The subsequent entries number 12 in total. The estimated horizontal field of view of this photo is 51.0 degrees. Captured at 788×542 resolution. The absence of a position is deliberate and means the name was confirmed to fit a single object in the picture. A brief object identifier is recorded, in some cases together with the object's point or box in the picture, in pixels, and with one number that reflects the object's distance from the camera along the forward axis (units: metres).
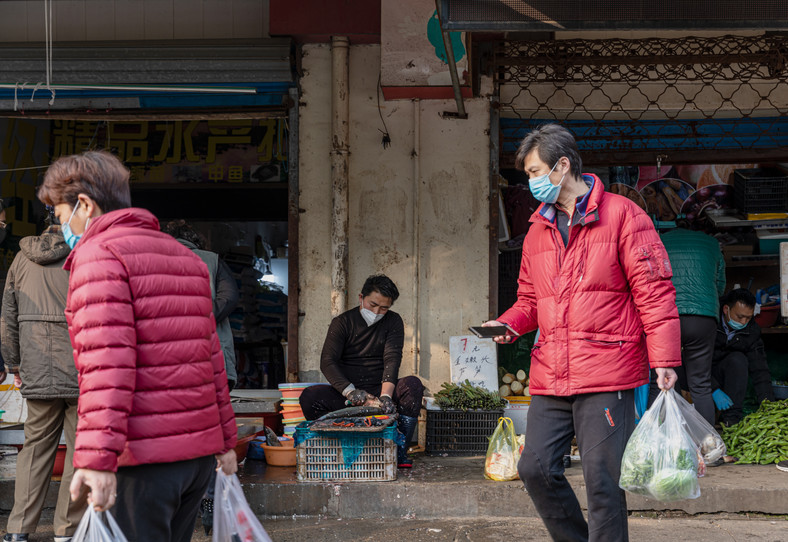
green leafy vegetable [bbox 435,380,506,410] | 6.34
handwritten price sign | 6.64
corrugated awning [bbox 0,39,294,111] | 6.55
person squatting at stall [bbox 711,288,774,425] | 7.10
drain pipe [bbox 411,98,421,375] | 6.83
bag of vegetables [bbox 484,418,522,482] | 5.38
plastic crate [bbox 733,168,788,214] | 8.08
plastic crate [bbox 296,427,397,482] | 5.39
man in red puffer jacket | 3.43
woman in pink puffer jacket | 2.36
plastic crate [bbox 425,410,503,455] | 6.33
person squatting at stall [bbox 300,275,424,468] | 6.03
